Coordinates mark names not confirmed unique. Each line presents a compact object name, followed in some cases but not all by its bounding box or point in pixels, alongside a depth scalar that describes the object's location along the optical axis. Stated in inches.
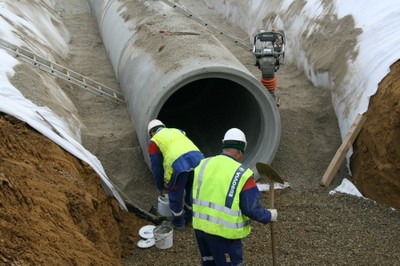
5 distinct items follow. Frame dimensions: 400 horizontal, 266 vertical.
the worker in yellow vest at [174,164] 221.0
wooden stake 255.3
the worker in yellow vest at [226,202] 156.6
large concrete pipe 252.2
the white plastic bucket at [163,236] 208.7
